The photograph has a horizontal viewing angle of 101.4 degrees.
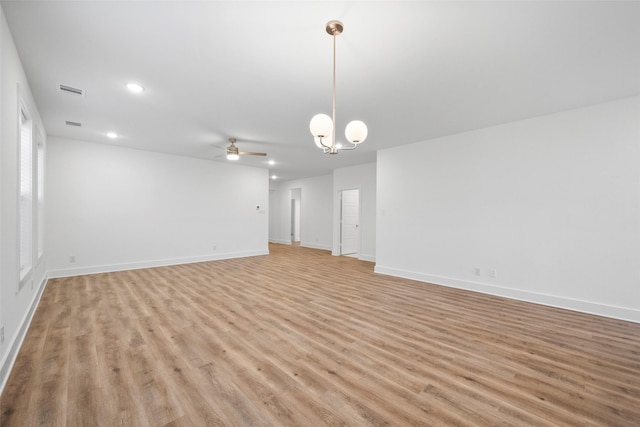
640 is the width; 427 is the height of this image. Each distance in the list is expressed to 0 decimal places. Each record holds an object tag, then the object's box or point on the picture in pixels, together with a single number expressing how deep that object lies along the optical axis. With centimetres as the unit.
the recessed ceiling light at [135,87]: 294
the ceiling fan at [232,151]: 476
